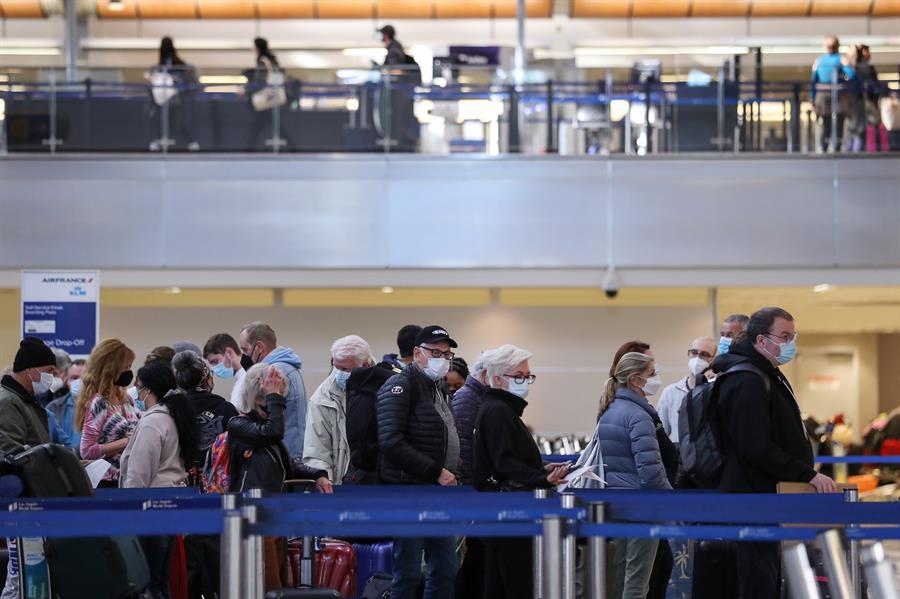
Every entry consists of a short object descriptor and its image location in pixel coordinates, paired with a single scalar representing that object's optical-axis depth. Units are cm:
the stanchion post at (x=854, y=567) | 1566
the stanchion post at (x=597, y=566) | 1371
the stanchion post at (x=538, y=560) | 1334
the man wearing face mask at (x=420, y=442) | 1700
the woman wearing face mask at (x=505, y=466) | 1605
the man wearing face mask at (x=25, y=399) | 1712
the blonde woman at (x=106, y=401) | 1962
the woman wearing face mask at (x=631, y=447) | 1708
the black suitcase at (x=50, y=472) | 1556
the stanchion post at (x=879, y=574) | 1073
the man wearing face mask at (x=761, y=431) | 1526
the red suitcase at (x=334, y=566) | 1830
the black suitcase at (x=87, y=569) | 1548
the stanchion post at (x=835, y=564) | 1094
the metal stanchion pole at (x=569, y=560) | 1299
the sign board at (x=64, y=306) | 2909
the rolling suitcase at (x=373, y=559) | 1919
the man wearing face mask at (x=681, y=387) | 2337
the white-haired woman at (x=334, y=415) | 2055
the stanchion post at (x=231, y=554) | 1263
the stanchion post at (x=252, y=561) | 1277
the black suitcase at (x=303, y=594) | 1622
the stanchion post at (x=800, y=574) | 1064
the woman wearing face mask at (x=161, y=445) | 1761
